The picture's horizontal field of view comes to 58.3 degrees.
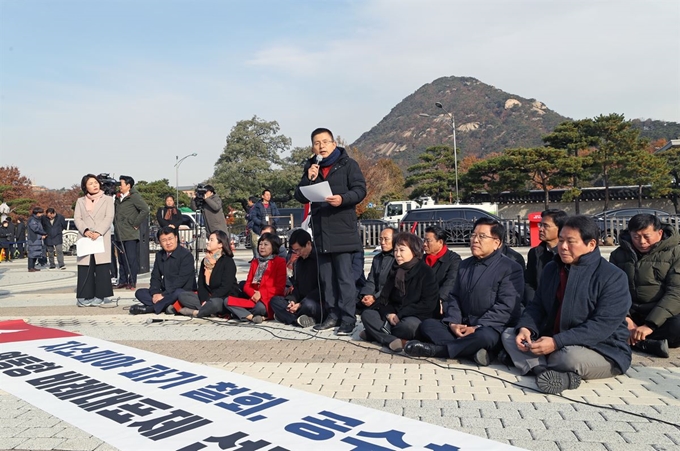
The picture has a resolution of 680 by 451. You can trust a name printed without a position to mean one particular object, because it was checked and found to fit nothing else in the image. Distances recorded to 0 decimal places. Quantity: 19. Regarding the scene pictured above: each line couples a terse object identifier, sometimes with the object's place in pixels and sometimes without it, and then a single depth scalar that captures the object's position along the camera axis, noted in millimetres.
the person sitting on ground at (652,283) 4793
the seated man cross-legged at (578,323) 3906
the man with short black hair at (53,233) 16641
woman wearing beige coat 8344
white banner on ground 2990
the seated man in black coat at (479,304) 4676
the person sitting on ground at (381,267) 6359
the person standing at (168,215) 11336
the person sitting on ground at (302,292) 6559
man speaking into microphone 5859
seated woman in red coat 6879
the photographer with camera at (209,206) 10469
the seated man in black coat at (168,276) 7316
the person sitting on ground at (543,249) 5680
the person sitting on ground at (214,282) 7020
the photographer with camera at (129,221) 9719
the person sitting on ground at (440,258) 6234
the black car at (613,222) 18609
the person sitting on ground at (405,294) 5320
